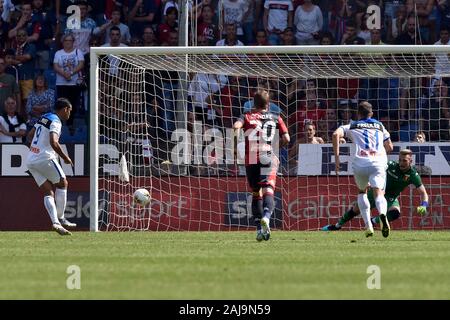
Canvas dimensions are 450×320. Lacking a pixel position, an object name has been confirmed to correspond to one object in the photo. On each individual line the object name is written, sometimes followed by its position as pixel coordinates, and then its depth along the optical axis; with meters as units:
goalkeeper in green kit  20.66
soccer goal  22.86
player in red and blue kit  17.03
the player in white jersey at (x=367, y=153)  18.11
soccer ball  21.50
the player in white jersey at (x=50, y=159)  19.53
